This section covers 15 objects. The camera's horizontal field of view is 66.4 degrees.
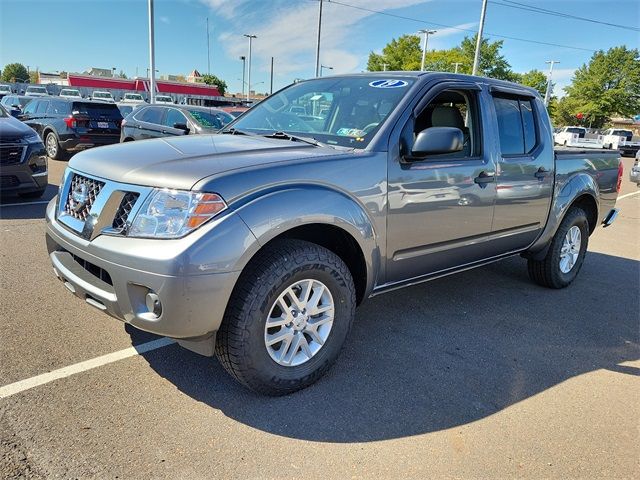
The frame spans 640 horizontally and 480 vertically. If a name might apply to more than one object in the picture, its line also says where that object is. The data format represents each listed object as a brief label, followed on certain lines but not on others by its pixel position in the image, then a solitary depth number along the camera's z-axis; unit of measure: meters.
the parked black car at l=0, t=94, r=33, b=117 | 18.79
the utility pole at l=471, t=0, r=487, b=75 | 27.70
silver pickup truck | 2.33
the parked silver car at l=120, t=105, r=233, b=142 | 10.38
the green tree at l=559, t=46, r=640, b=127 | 50.56
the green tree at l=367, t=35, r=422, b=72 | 51.32
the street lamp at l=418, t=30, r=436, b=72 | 46.22
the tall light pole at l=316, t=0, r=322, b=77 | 31.83
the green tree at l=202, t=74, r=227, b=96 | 82.64
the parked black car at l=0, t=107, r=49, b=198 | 6.35
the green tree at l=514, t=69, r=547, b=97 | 61.30
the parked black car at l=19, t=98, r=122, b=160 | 12.16
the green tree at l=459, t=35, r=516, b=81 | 45.94
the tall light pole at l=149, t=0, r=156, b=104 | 21.25
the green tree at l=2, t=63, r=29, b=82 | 104.12
